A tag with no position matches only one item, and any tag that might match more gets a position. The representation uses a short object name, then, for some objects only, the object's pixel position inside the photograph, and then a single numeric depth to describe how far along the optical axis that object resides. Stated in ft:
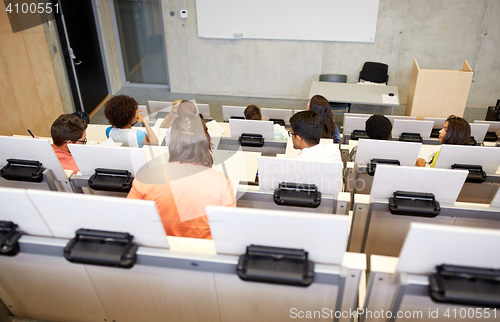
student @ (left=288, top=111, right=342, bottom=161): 7.65
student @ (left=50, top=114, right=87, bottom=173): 7.69
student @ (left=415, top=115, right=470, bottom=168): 8.98
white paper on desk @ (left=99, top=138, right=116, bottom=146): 7.64
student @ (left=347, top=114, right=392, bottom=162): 9.13
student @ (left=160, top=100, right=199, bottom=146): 10.00
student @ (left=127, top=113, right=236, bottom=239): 5.12
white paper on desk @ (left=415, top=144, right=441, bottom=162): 9.55
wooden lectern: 14.65
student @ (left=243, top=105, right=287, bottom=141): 11.34
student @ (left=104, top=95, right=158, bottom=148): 8.98
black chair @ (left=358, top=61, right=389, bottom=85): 19.19
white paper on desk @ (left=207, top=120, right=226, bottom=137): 10.78
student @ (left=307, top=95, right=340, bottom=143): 10.03
